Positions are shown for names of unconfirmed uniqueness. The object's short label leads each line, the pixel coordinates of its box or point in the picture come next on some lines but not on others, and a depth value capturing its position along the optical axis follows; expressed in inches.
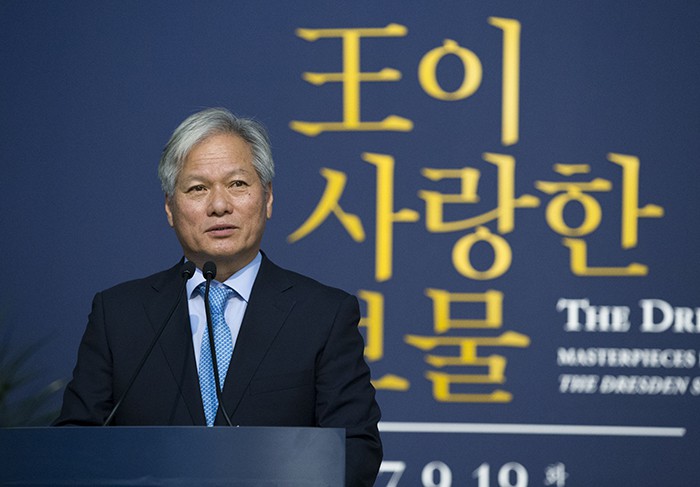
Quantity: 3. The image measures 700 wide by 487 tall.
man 248.9
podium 232.9
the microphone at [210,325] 243.8
